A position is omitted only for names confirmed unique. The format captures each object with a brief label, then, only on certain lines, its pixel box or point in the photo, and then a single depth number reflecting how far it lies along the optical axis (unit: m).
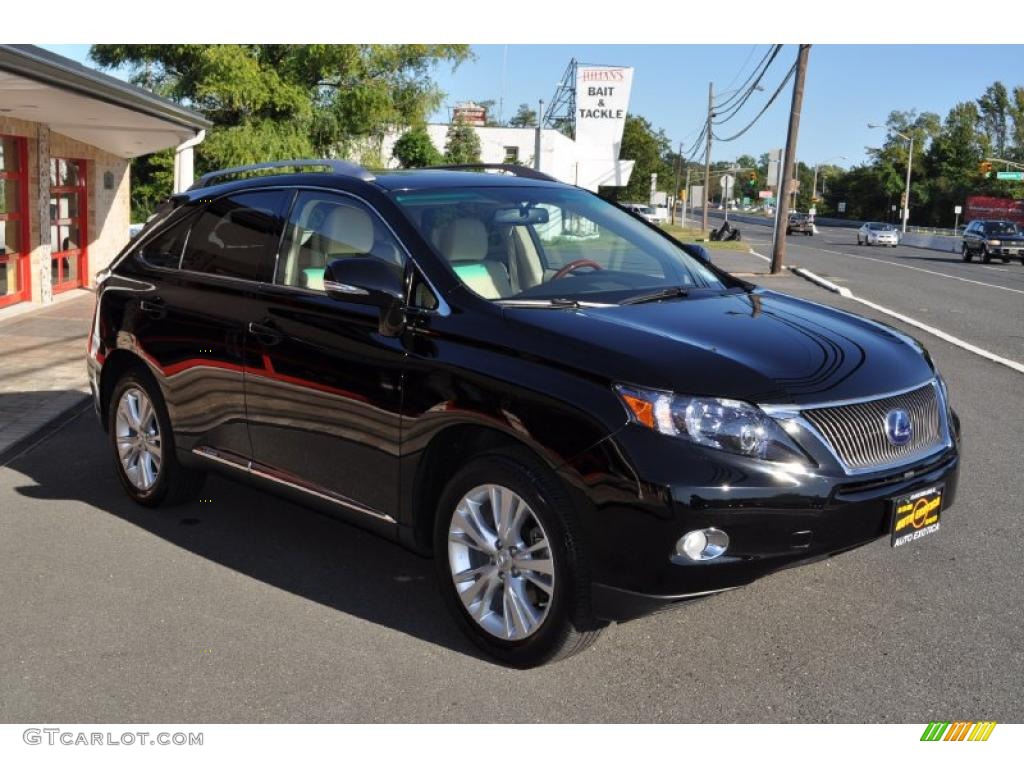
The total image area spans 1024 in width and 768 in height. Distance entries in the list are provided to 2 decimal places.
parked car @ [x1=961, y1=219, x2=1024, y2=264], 41.41
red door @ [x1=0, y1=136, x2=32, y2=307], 14.58
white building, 62.59
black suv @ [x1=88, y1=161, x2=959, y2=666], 3.59
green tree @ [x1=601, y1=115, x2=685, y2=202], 108.07
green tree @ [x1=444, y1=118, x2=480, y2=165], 64.12
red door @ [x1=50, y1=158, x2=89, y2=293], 16.97
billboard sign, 67.69
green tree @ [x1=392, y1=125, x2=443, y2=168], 44.91
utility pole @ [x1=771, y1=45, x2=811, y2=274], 28.81
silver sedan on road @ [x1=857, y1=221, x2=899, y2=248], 60.69
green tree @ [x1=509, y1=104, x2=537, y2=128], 148.75
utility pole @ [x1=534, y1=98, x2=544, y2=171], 34.54
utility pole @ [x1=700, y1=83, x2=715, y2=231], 70.33
